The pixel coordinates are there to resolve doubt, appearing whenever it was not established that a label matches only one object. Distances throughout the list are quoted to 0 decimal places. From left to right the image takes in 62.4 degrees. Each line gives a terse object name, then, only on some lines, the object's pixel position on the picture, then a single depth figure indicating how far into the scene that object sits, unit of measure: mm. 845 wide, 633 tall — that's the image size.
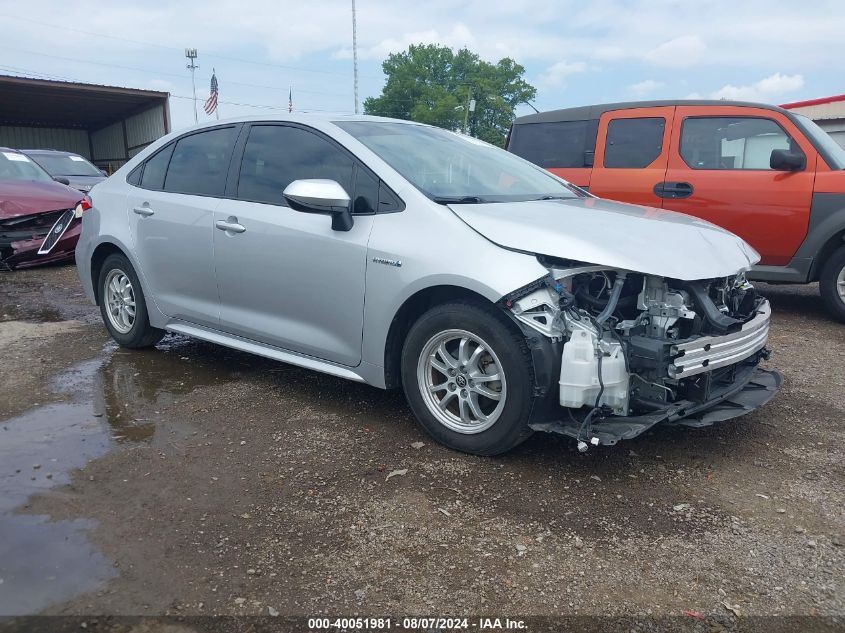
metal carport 22877
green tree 75250
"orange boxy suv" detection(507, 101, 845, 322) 6191
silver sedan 3143
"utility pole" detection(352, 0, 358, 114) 42191
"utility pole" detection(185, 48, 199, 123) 49475
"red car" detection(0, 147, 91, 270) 9336
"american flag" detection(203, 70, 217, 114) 34594
